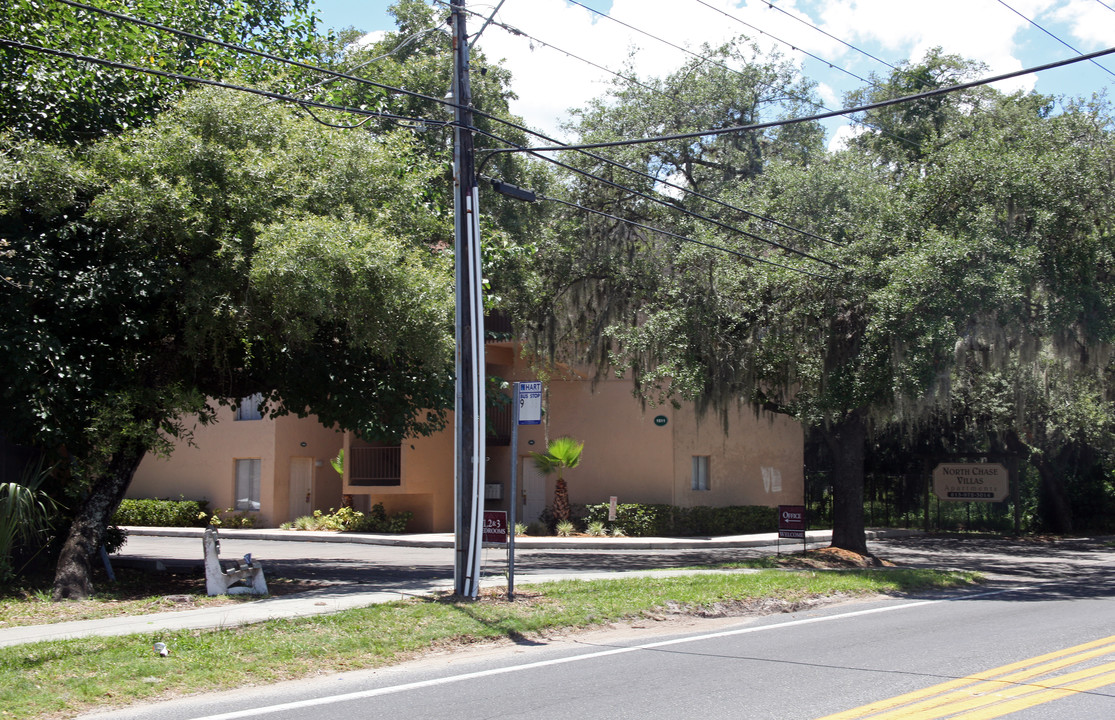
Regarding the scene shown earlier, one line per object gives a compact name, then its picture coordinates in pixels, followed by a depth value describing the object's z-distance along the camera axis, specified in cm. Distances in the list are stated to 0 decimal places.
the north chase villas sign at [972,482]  2859
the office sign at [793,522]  1798
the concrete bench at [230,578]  1270
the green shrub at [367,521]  2736
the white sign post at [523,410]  1126
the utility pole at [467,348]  1153
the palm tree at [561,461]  2634
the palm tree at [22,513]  1232
